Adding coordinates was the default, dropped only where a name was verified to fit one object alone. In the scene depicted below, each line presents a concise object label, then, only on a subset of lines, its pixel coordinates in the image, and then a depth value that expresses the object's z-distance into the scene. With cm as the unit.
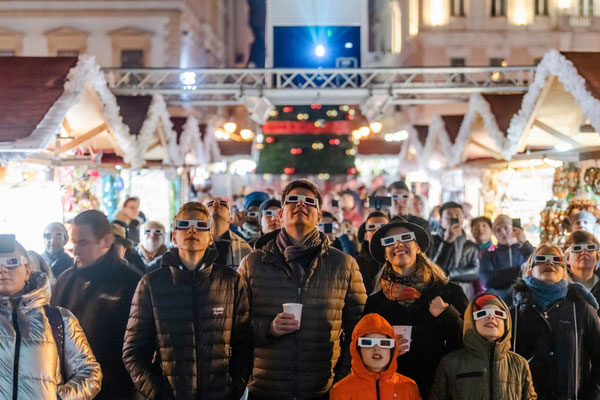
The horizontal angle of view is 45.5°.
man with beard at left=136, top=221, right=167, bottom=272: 726
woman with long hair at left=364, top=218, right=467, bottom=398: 417
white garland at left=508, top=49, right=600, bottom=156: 915
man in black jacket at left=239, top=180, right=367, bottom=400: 407
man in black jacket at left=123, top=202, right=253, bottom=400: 380
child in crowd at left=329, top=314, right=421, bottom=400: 375
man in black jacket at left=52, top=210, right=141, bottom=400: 445
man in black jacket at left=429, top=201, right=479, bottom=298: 778
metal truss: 1850
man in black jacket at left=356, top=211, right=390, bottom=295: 599
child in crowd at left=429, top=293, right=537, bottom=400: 395
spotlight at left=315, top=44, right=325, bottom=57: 2285
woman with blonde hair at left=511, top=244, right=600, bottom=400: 465
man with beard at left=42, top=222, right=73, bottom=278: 730
